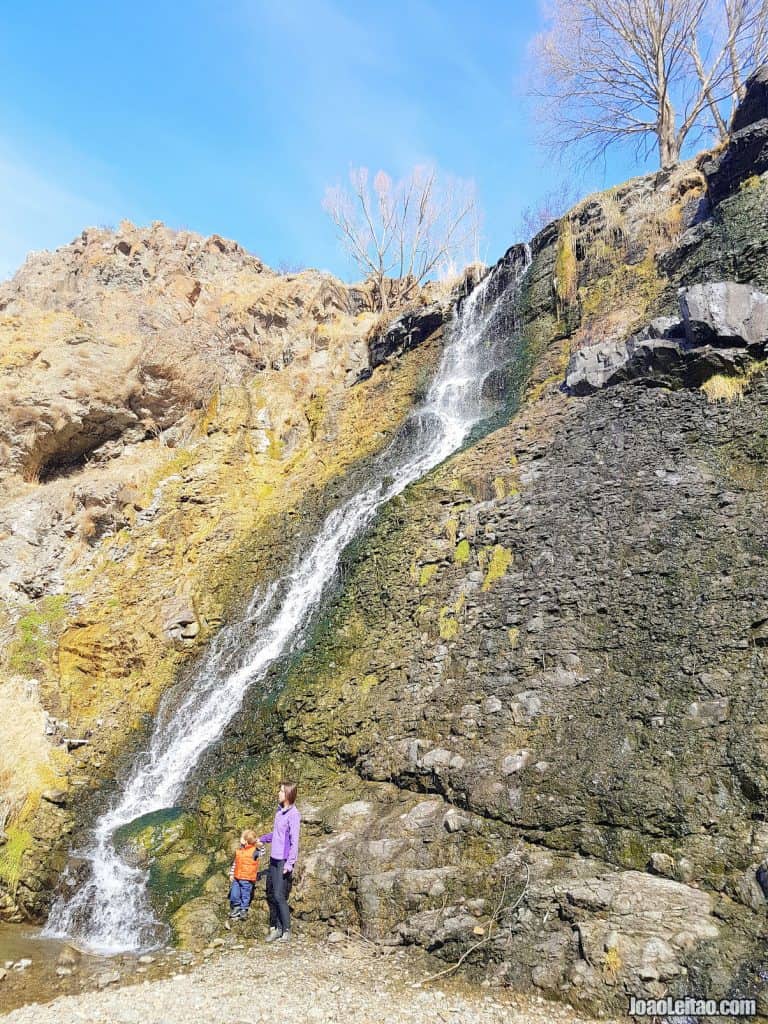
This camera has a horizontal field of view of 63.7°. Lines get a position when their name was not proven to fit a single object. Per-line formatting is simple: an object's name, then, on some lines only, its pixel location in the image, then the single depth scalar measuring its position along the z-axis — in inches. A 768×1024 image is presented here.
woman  275.4
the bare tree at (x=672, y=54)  880.3
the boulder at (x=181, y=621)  546.6
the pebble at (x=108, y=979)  252.2
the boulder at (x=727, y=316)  456.1
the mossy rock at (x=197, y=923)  280.2
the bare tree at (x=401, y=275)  1158.3
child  291.6
